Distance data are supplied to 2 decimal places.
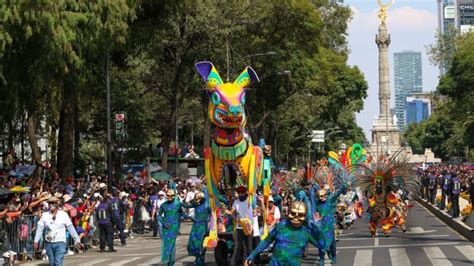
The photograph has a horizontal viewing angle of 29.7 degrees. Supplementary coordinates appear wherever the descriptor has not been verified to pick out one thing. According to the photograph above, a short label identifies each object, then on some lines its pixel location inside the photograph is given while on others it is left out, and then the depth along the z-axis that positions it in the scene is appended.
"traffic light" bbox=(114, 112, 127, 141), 35.16
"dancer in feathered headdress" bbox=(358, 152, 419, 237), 25.62
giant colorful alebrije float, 17.55
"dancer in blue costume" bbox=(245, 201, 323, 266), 11.39
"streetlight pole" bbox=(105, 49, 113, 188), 30.70
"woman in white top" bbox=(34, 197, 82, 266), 16.28
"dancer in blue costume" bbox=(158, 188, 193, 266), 17.97
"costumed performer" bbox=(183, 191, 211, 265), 18.19
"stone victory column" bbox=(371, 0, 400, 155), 117.25
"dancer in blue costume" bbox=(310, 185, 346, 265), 18.23
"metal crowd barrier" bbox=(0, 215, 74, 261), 20.38
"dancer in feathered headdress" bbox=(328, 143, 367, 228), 25.32
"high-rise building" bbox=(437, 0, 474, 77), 89.56
